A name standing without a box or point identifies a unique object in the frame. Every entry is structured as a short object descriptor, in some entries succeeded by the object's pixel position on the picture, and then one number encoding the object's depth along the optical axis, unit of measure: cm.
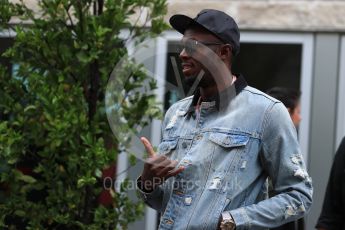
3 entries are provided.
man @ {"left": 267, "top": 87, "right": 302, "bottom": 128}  1041
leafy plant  901
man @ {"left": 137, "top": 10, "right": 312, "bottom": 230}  609
